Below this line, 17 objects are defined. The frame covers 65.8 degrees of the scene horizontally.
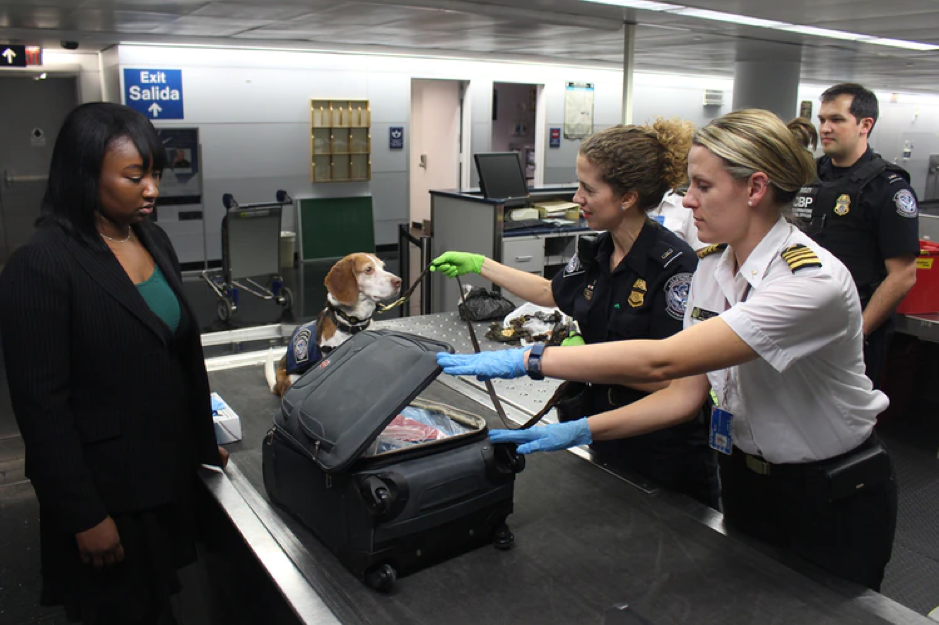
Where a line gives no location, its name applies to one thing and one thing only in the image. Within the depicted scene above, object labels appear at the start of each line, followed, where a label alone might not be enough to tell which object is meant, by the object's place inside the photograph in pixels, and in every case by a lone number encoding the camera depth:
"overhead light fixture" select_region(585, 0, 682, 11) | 4.13
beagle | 2.59
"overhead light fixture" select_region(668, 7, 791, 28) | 4.46
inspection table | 1.45
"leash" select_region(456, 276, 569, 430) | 1.89
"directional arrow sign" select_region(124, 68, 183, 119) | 8.94
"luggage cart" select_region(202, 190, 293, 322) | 7.08
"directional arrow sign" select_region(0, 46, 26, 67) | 8.06
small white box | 2.28
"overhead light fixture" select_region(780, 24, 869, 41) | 5.20
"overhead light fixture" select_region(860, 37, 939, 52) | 5.98
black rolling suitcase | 1.47
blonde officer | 1.43
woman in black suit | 1.59
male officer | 3.24
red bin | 4.09
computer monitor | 5.53
